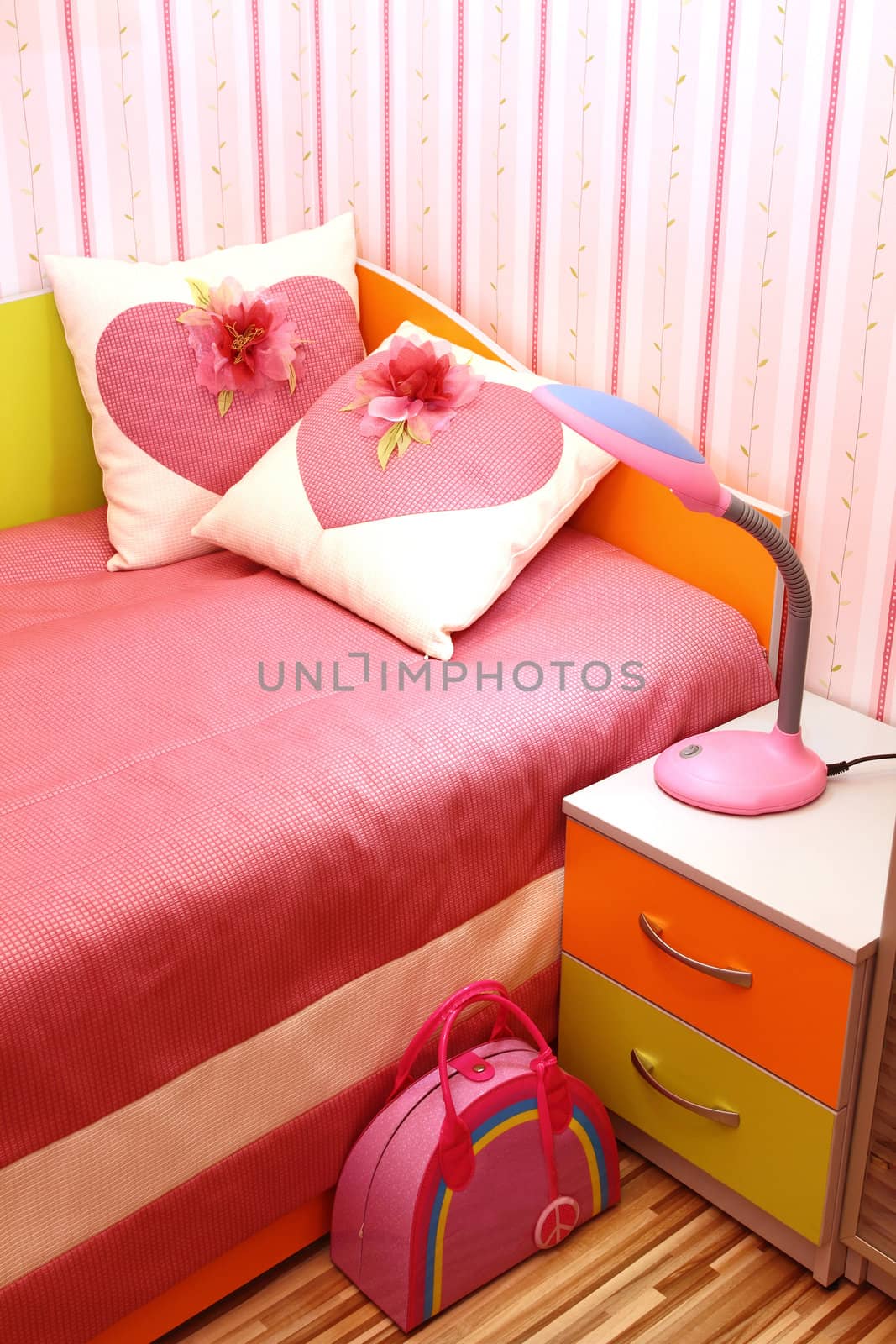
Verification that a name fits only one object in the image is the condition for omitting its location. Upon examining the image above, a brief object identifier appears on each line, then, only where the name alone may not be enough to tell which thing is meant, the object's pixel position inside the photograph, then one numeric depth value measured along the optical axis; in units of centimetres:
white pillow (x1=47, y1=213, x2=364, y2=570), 215
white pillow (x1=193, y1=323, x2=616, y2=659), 188
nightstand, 152
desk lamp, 144
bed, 138
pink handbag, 154
